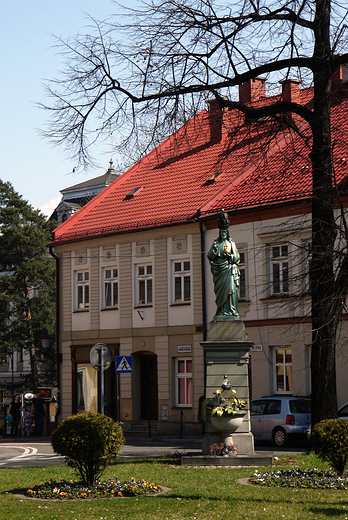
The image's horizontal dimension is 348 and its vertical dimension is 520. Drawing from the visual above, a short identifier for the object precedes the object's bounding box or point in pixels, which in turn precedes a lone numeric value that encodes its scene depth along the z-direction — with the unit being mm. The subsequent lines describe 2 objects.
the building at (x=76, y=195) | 60375
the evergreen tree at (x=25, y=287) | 51125
